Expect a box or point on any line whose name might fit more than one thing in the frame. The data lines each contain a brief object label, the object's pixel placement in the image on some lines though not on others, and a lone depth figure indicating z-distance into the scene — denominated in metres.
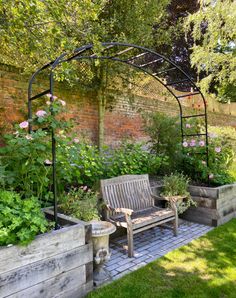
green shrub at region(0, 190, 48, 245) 1.78
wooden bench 3.02
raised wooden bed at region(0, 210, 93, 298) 1.74
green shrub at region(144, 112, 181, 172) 4.88
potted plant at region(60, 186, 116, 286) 2.42
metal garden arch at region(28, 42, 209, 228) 2.34
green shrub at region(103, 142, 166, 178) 3.96
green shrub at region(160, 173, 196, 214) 3.91
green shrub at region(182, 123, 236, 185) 4.39
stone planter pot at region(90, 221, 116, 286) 2.40
